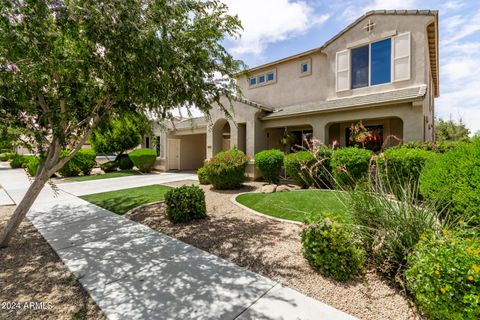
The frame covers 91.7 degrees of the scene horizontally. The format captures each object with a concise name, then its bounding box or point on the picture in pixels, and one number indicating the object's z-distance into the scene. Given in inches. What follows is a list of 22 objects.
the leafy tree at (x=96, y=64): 139.5
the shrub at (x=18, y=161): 956.0
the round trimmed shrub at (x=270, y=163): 463.5
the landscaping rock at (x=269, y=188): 399.3
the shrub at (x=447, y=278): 95.7
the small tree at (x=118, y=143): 741.0
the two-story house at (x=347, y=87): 409.4
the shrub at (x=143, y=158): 746.8
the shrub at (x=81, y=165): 669.2
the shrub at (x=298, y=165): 421.7
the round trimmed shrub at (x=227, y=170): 430.9
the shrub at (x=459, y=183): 139.9
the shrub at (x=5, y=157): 1216.8
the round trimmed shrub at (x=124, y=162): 805.9
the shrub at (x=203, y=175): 473.0
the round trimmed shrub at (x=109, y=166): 791.1
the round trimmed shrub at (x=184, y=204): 250.8
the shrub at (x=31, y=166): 649.7
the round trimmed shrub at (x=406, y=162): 301.9
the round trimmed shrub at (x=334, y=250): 141.0
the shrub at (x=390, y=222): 138.6
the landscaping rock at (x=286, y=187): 405.7
